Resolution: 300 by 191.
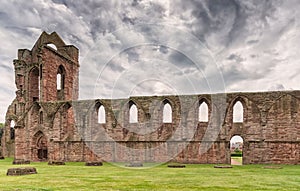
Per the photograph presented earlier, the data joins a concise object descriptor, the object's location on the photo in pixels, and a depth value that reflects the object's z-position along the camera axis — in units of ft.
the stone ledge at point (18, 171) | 43.42
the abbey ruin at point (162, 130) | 71.36
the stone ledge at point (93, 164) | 65.45
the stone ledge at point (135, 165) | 59.78
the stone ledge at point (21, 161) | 73.52
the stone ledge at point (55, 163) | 69.40
